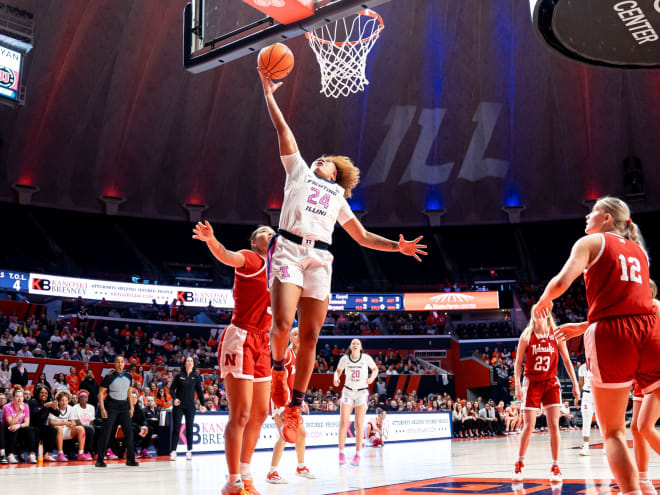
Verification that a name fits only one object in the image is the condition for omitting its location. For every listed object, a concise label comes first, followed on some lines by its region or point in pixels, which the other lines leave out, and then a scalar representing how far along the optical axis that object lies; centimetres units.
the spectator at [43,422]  1351
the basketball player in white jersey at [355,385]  1241
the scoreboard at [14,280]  2992
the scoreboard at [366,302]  3866
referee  1225
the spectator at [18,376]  1694
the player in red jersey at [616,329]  429
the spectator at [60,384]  1577
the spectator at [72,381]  2039
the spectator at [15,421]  1273
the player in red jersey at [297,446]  831
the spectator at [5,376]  1654
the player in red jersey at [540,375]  848
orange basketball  563
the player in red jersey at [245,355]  563
